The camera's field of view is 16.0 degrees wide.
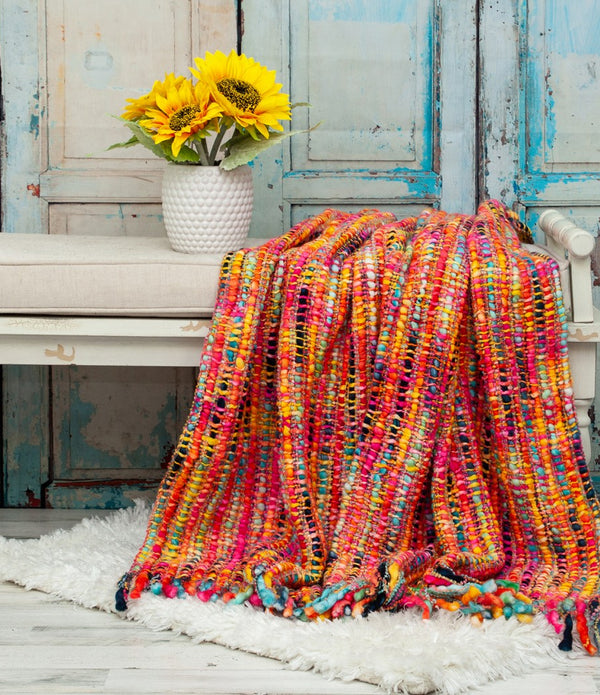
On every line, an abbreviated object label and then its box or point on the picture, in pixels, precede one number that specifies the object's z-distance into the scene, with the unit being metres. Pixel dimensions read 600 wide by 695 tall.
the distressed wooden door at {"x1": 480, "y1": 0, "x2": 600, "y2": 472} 3.63
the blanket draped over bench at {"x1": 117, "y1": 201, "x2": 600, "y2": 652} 3.12
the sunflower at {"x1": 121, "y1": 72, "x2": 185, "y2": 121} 3.27
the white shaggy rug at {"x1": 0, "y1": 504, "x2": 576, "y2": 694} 2.95
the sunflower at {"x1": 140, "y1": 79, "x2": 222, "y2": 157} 3.23
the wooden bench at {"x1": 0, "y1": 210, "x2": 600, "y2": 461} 3.16
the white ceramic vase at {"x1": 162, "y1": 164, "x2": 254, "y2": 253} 3.28
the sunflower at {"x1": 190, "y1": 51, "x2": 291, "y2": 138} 3.24
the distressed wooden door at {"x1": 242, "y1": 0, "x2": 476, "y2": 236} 3.63
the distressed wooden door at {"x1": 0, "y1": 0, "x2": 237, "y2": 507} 3.63
